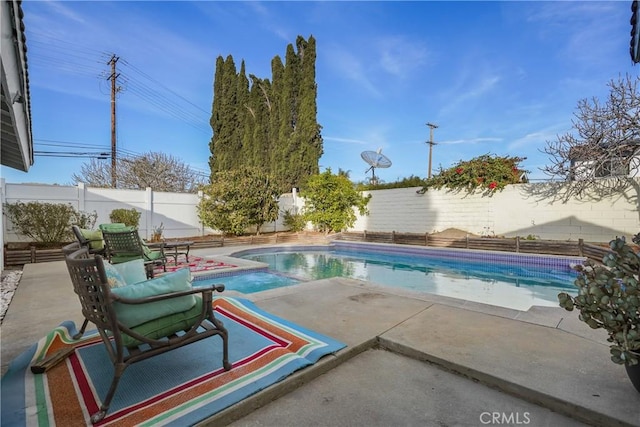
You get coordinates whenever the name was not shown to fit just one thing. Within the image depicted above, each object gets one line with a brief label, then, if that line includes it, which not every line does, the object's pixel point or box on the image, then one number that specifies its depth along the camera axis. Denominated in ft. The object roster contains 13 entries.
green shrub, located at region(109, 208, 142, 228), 31.48
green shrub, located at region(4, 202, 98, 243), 25.53
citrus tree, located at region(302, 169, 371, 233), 43.42
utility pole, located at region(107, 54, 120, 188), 53.57
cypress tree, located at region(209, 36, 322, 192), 54.24
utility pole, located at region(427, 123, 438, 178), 73.10
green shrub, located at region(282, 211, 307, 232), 47.16
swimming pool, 19.40
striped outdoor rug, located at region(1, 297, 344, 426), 5.42
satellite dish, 55.06
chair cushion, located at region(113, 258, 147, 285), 8.34
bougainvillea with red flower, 33.83
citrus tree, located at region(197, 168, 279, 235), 38.22
